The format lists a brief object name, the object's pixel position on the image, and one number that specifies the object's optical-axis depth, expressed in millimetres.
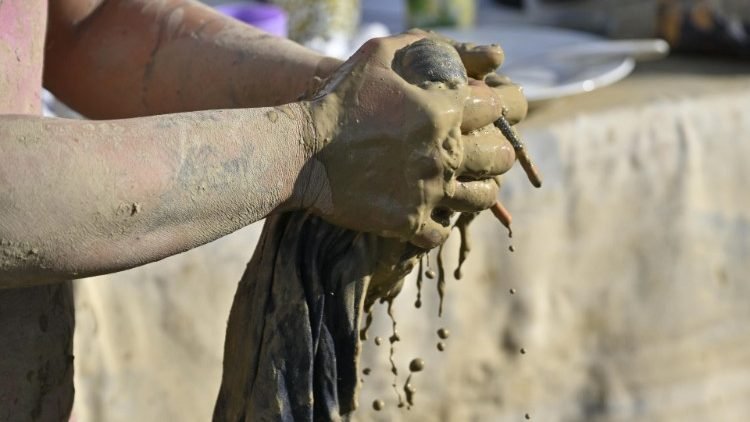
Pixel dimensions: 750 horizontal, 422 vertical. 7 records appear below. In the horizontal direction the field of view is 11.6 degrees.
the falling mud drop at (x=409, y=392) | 2454
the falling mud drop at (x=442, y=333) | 2493
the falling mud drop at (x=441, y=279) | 2442
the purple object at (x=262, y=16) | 3275
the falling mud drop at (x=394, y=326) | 2413
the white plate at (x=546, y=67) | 3262
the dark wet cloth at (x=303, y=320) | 2305
